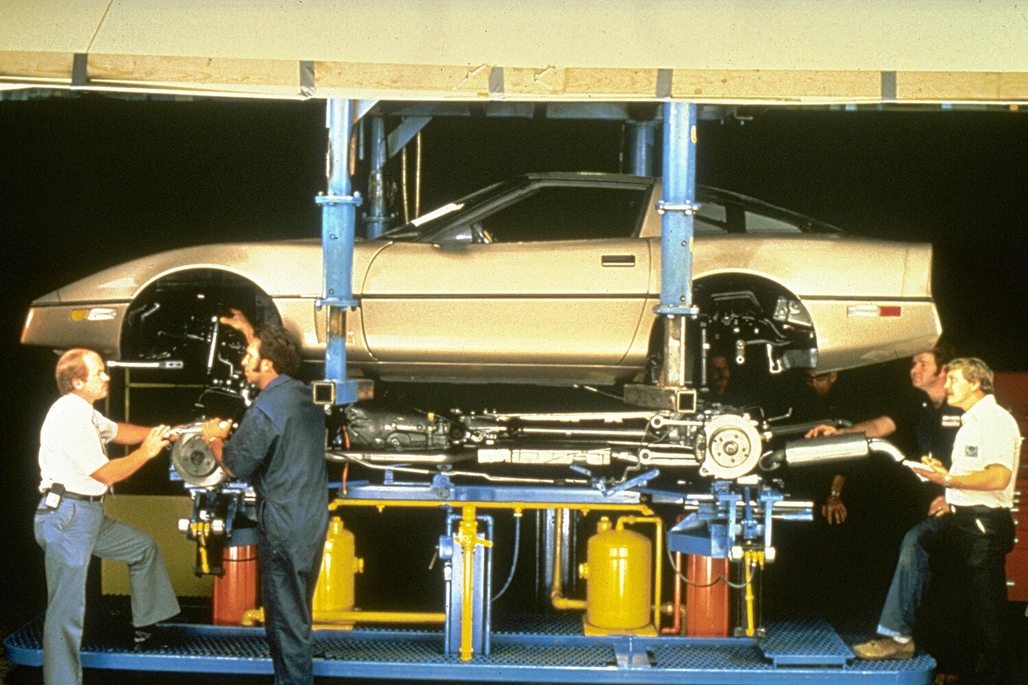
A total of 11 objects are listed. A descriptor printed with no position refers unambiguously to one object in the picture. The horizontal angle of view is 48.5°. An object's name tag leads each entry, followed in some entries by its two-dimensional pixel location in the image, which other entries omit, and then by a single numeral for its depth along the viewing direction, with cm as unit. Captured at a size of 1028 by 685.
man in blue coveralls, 502
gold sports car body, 594
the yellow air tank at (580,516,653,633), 581
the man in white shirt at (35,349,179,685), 509
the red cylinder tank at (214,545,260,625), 594
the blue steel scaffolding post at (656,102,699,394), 535
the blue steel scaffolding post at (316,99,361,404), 547
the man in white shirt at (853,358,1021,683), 520
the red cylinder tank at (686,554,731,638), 580
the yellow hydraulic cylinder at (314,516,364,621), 596
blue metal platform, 529
